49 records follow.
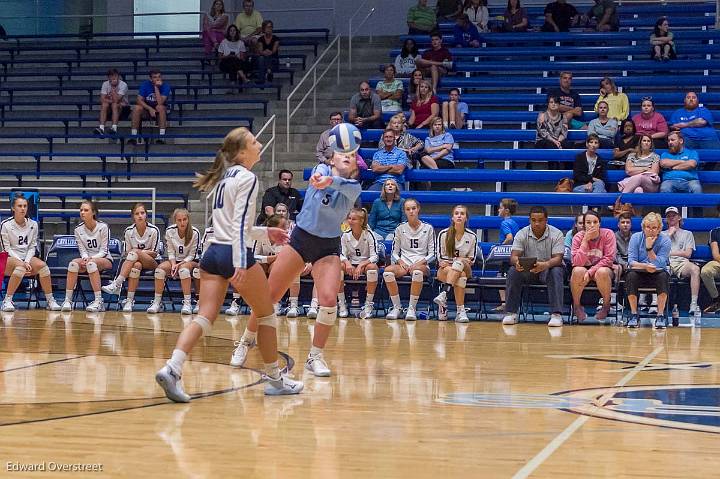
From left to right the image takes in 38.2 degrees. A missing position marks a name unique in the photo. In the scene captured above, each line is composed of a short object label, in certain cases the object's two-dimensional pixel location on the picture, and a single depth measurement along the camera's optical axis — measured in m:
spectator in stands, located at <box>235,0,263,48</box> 21.20
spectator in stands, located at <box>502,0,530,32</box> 20.64
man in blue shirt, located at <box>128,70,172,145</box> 19.36
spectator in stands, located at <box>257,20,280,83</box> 20.53
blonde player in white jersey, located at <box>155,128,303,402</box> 6.52
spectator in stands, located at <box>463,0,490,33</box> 20.91
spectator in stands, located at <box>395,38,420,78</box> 19.50
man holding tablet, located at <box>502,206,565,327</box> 13.06
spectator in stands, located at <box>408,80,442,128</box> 17.78
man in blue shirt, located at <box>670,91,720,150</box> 16.33
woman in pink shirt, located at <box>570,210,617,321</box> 12.95
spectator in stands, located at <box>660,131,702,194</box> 15.11
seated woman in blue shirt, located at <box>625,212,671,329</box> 12.65
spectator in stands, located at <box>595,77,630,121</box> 16.98
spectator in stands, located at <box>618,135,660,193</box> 15.08
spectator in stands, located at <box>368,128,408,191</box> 16.06
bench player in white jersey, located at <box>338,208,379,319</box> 13.75
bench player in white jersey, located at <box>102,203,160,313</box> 14.43
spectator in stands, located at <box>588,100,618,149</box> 16.50
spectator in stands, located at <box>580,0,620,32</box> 20.25
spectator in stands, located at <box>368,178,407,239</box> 14.80
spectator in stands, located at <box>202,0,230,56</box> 21.14
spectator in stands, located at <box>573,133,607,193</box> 15.43
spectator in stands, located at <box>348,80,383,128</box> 17.84
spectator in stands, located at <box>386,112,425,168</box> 16.56
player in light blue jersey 7.70
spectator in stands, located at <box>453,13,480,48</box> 20.47
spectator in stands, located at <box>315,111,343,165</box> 16.28
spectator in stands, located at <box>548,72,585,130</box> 17.38
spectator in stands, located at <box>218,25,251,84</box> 20.59
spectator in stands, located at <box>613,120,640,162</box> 15.89
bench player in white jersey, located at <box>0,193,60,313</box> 14.37
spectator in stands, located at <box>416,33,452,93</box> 19.30
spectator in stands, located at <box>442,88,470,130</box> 17.94
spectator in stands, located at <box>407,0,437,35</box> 20.62
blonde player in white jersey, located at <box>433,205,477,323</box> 13.40
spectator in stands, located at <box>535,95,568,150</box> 16.83
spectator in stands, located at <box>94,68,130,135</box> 19.50
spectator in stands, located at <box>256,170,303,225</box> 15.13
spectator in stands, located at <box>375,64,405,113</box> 18.52
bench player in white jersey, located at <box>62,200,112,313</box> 14.49
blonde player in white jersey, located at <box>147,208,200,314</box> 14.34
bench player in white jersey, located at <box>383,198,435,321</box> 13.72
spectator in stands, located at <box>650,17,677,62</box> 19.03
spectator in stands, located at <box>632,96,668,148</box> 16.27
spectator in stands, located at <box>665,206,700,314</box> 13.30
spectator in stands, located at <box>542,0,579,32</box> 20.44
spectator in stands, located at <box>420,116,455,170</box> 16.75
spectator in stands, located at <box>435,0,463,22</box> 21.00
